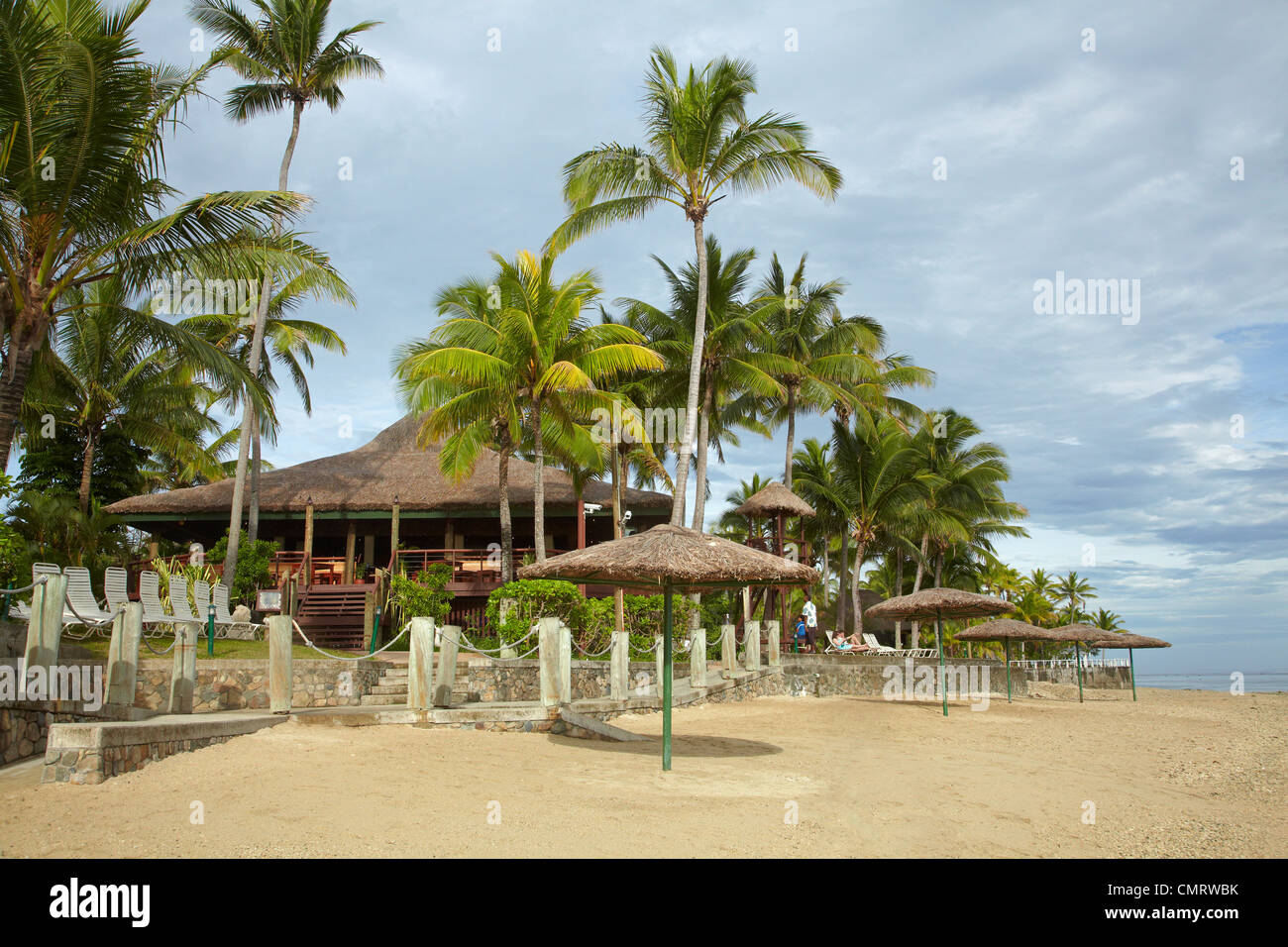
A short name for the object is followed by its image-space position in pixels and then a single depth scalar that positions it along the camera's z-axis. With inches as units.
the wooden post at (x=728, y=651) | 724.0
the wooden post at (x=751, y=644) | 766.5
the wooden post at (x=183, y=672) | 389.4
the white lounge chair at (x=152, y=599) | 541.6
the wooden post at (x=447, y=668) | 438.9
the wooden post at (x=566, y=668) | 445.7
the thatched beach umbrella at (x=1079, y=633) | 983.9
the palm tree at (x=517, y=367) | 738.8
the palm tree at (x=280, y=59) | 834.8
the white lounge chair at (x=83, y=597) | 469.7
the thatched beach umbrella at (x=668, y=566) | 335.9
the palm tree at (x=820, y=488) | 1199.7
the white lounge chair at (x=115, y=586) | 531.2
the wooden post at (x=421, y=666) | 417.7
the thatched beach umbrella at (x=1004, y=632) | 880.8
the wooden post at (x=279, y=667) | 387.5
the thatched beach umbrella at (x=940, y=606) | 667.4
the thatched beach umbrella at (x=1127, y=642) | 999.6
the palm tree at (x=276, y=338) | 916.6
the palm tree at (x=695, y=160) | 733.3
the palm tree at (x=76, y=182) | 372.2
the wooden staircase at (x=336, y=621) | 815.1
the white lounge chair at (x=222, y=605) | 669.3
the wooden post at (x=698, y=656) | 666.2
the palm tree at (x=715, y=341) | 895.1
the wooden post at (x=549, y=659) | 439.8
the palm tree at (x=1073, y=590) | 2034.9
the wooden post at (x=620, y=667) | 522.6
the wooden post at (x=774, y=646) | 821.9
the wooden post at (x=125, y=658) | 346.6
